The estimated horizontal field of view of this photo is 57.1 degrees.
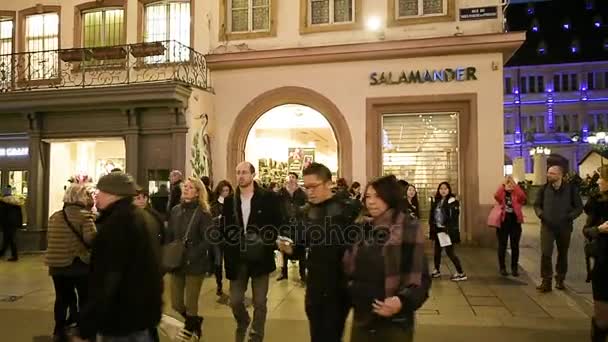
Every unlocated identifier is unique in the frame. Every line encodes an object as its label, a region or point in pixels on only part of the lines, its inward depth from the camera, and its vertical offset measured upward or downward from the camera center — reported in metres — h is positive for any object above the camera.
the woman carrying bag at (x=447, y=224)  9.48 -0.71
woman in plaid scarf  3.33 -0.56
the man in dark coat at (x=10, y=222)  13.05 -0.91
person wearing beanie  3.31 -0.55
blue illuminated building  60.50 +11.12
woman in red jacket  9.66 -0.55
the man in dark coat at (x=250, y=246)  5.45 -0.62
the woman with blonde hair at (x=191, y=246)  5.98 -0.68
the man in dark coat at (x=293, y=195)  9.82 -0.24
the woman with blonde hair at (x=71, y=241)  5.95 -0.62
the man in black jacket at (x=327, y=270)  3.91 -0.62
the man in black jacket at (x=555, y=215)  8.49 -0.49
